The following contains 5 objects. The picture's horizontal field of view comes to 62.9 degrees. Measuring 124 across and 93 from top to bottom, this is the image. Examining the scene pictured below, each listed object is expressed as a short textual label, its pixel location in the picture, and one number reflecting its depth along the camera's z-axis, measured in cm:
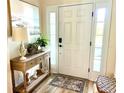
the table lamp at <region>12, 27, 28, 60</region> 196
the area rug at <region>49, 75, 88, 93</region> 245
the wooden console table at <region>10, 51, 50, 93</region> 201
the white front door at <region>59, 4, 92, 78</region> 268
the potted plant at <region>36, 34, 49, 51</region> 280
